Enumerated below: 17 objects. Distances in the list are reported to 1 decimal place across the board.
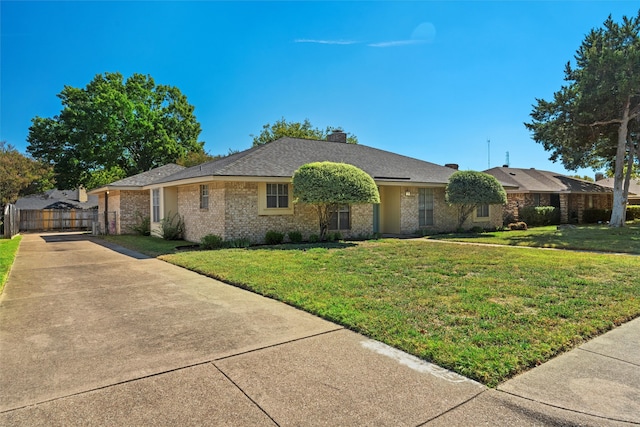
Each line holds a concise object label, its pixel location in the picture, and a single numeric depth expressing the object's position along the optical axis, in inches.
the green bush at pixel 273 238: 549.3
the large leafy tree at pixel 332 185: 524.4
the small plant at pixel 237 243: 520.7
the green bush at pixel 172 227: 661.3
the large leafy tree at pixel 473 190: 692.1
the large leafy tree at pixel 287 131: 1616.6
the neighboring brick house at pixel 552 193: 1000.9
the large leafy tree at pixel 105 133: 1248.8
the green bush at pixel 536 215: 969.5
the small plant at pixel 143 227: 775.7
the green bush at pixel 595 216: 1107.3
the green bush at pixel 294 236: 567.5
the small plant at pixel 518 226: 832.3
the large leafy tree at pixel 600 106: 728.3
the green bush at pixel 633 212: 1176.6
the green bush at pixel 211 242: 513.0
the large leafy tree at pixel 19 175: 1207.1
